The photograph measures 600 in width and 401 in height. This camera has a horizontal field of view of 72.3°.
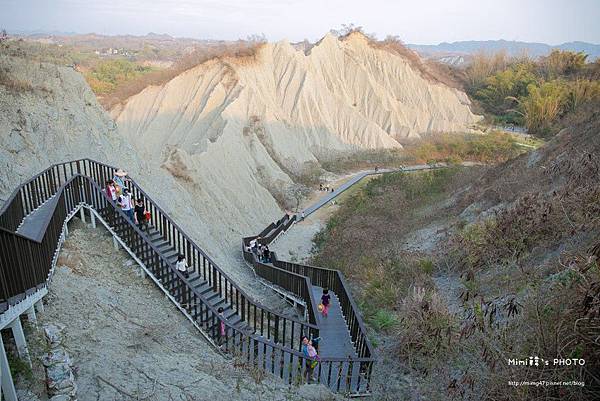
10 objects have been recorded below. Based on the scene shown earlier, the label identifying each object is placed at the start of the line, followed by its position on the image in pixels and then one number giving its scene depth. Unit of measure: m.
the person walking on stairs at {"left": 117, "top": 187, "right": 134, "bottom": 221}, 10.43
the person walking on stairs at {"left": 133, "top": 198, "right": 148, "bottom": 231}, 10.55
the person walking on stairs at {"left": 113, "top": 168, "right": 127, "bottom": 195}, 10.87
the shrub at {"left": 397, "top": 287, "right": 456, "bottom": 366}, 8.43
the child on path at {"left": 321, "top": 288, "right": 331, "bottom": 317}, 11.27
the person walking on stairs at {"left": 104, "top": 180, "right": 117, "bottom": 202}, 10.52
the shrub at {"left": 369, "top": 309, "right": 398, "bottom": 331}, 10.53
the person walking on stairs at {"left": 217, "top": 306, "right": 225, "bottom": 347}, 8.68
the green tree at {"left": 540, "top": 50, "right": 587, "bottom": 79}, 63.09
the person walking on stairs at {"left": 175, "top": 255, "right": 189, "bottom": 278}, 9.78
